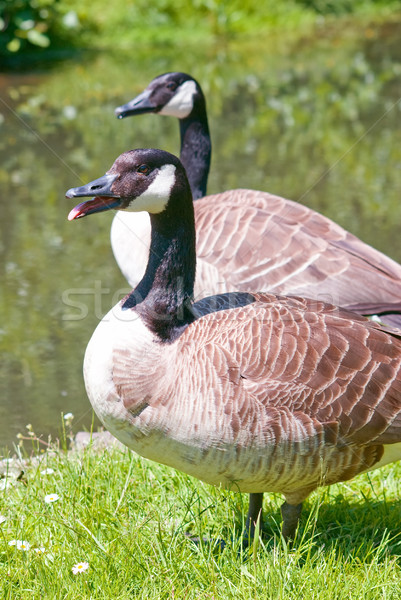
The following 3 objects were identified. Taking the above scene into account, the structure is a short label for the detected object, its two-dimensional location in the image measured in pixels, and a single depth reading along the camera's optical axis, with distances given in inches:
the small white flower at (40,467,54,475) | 280.5
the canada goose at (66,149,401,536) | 237.6
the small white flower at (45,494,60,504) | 259.6
